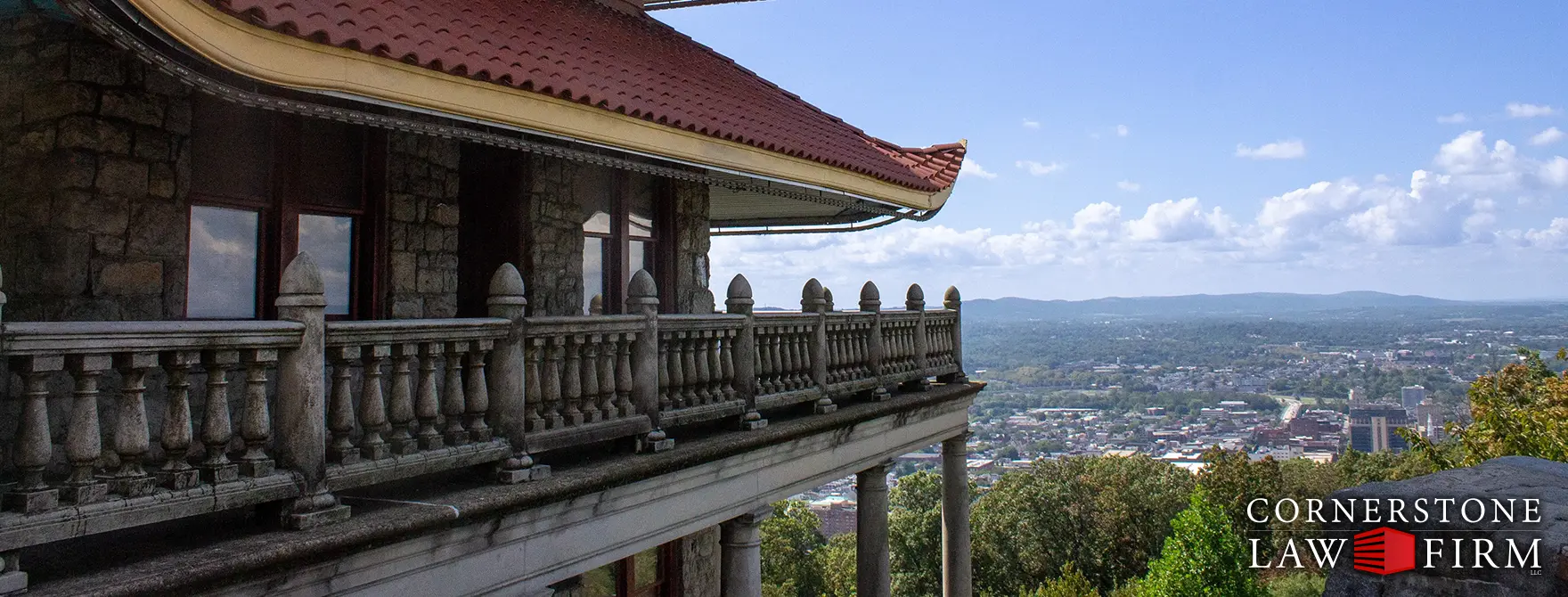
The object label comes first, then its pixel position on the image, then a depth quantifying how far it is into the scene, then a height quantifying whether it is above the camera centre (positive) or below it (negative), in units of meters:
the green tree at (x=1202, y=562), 27.34 -6.75
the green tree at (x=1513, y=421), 20.38 -2.26
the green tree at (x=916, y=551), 43.59 -10.15
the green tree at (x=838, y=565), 39.71 -10.21
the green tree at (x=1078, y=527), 44.38 -9.27
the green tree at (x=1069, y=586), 27.39 -7.55
